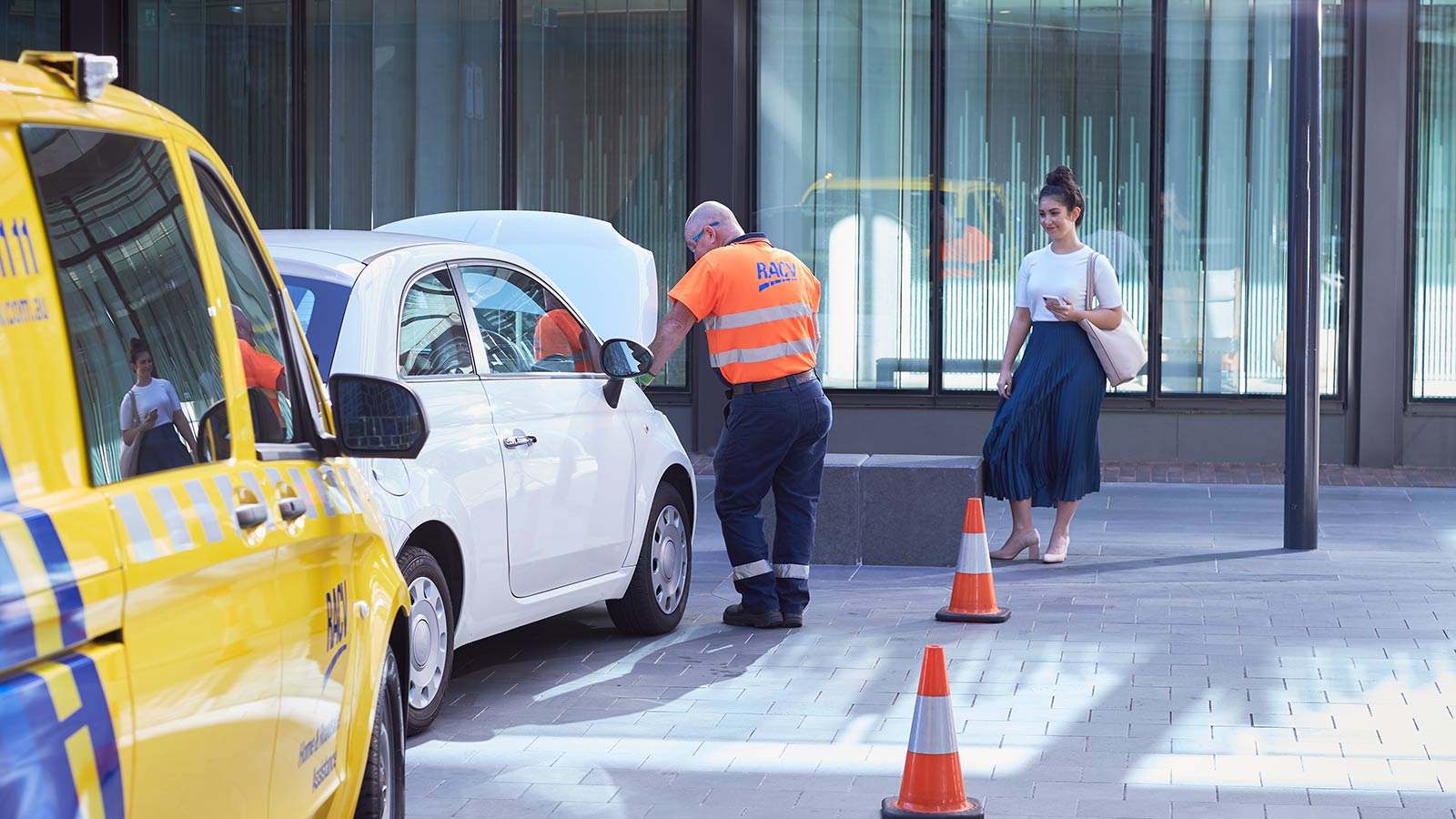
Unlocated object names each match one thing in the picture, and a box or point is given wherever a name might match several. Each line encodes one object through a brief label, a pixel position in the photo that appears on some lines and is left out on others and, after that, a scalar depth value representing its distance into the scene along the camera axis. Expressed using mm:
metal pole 10625
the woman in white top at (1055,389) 10141
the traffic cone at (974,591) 8391
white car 6078
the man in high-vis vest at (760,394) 8148
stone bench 10227
